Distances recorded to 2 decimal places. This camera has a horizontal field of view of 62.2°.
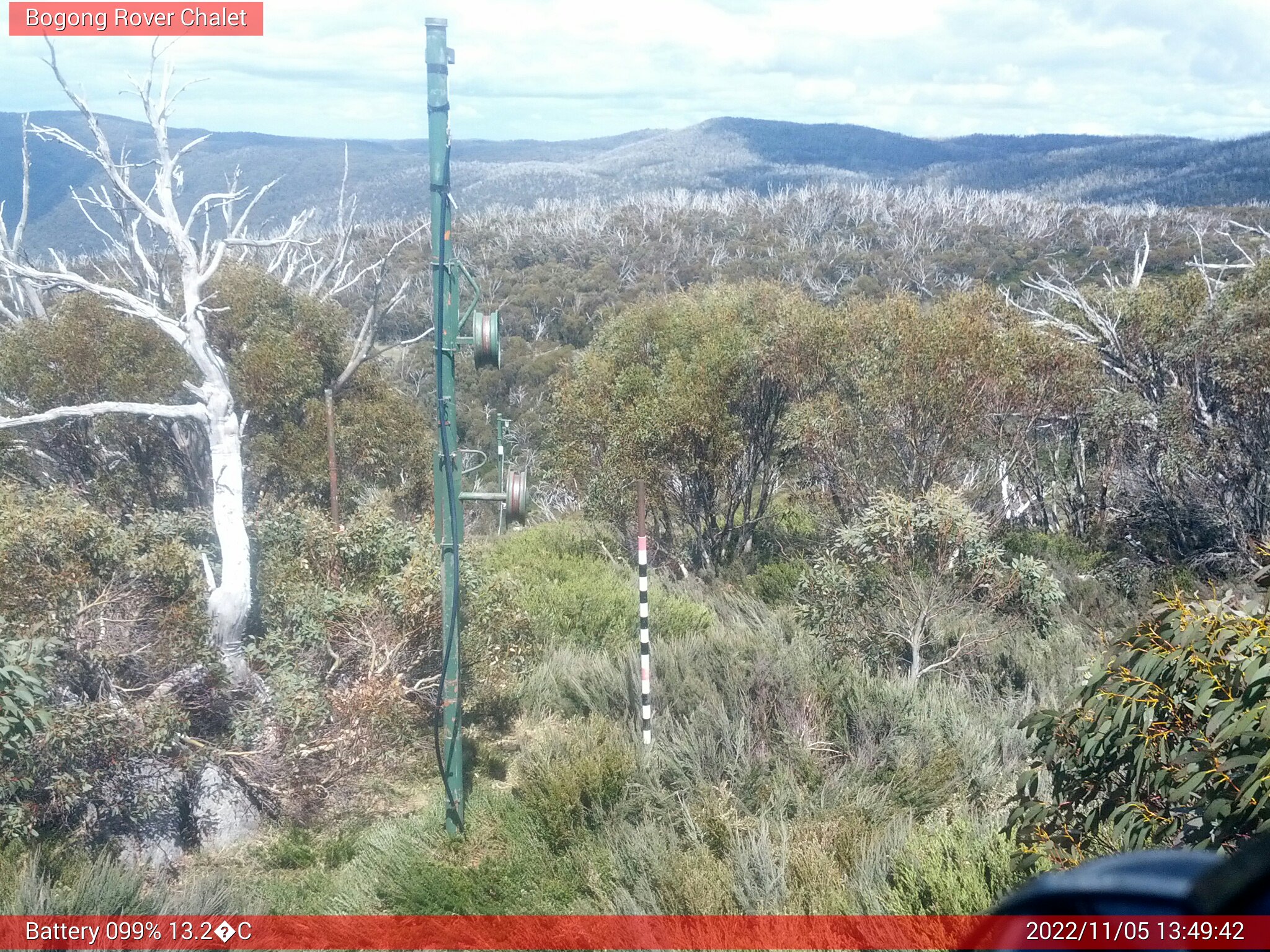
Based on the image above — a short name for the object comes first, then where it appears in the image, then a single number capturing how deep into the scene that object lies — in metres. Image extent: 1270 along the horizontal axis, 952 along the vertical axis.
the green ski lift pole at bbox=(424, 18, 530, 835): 5.27
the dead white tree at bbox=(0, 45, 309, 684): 7.73
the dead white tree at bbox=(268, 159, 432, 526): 10.20
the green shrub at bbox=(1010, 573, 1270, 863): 2.85
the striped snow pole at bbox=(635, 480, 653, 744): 6.43
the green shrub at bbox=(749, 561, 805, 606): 11.13
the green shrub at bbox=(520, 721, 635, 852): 5.70
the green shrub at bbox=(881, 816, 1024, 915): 4.04
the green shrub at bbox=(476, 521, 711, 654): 9.57
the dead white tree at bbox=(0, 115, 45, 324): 12.09
